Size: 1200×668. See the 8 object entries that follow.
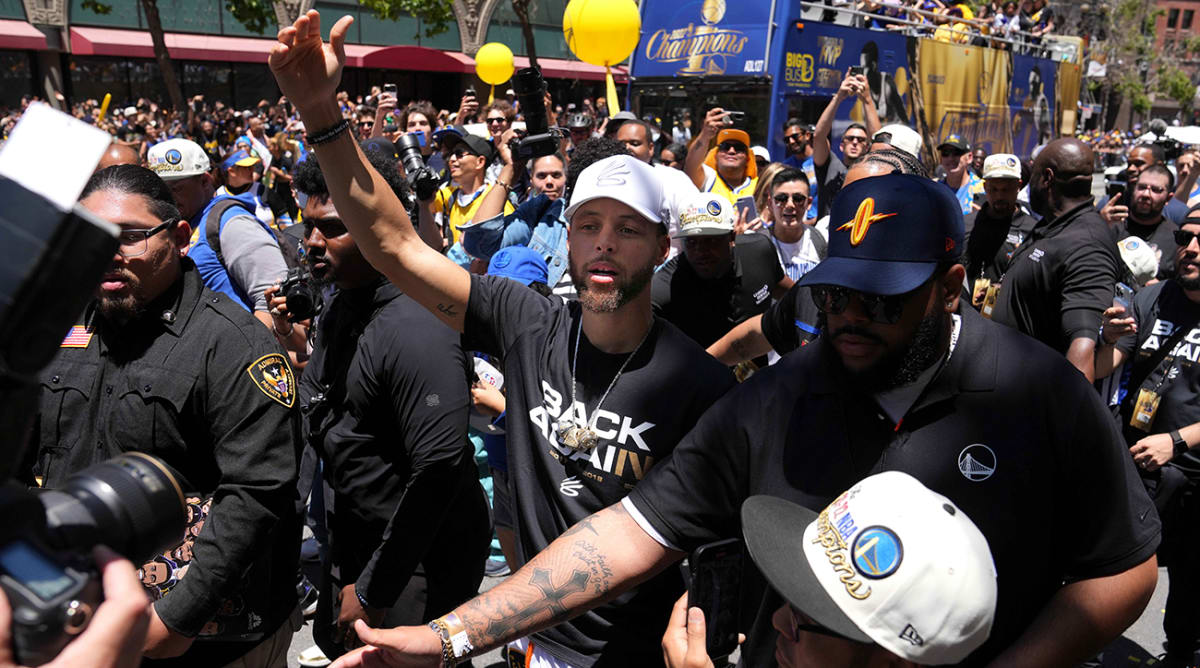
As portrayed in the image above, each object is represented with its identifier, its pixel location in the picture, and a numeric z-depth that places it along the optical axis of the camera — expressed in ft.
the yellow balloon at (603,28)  27.14
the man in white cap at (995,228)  18.88
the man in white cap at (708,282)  14.03
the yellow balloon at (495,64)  36.60
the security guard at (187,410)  7.98
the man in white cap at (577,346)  7.82
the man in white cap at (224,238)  14.90
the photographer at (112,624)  3.78
